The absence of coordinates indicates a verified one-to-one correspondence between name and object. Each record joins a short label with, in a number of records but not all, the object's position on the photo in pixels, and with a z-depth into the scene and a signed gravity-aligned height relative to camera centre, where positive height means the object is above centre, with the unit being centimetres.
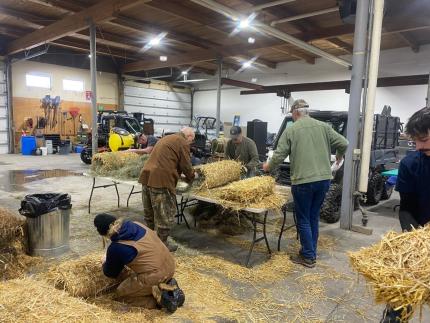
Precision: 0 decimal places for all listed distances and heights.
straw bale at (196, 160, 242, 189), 425 -63
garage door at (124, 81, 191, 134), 1859 +126
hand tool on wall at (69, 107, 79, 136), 1619 +46
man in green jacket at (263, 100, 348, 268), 364 -38
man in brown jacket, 397 -61
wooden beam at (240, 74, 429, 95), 918 +149
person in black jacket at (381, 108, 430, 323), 178 -30
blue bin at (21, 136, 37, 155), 1448 -113
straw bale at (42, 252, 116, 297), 284 -140
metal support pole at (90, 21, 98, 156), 872 +108
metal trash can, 373 -120
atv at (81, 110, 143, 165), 1209 -13
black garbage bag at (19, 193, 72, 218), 369 -97
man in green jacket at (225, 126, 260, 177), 534 -37
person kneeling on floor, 265 -118
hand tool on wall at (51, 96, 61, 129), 1548 +65
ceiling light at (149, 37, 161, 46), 1112 +287
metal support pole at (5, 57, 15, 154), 1421 +40
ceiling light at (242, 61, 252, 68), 1515 +299
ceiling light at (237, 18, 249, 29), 785 +254
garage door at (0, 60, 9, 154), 1428 +17
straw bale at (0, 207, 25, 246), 344 -118
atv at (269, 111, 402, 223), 567 -58
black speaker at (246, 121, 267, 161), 1127 -19
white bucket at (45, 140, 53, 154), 1503 -114
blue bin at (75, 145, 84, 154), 1594 -136
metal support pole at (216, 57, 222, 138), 1234 +138
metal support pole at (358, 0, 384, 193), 484 +57
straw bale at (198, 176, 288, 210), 366 -80
